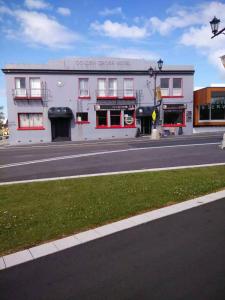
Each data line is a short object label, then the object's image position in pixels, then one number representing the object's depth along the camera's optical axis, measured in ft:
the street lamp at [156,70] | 87.51
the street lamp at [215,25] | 47.28
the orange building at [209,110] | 111.55
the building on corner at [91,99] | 102.17
